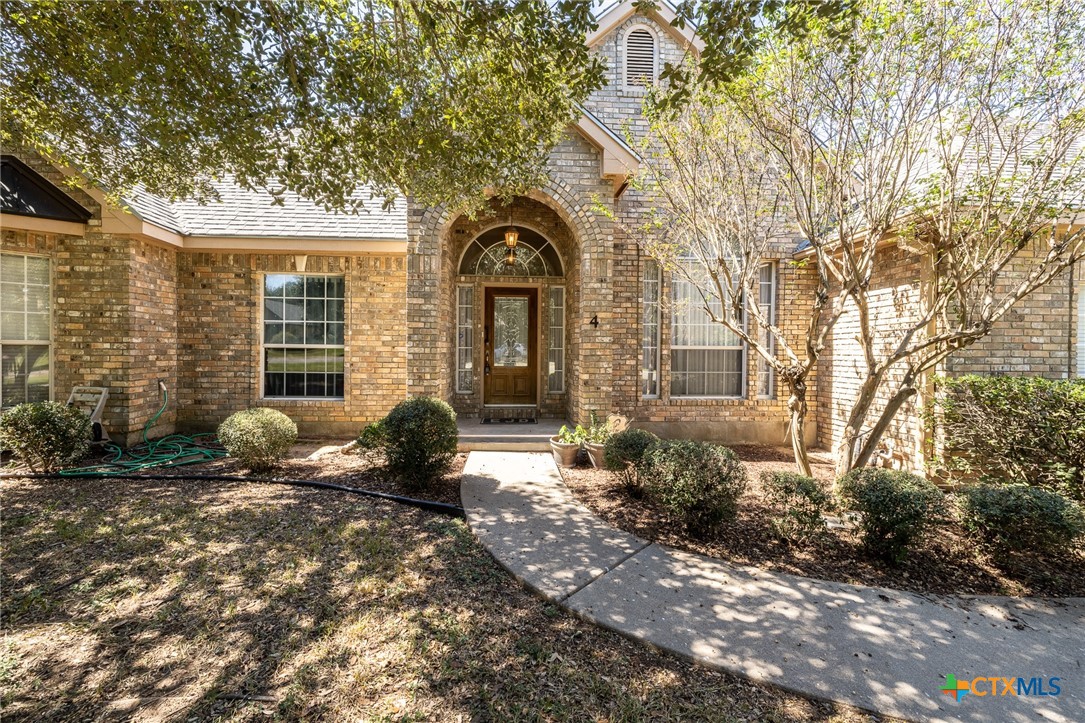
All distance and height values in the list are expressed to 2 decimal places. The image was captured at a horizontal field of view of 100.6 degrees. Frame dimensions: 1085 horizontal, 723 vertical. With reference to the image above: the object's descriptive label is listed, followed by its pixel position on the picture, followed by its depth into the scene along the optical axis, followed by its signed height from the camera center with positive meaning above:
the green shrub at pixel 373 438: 5.56 -1.05
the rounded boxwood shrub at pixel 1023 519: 3.59 -1.30
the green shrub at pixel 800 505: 4.07 -1.37
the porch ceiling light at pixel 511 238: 7.78 +2.06
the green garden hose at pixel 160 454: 5.95 -1.51
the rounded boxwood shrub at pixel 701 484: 4.21 -1.20
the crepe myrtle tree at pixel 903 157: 4.22 +2.22
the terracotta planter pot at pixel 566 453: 6.64 -1.42
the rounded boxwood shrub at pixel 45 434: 5.55 -1.01
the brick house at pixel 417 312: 6.79 +0.76
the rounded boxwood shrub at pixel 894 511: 3.76 -1.29
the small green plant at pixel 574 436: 6.70 -1.18
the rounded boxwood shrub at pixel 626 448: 5.41 -1.11
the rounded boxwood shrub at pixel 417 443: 5.30 -1.03
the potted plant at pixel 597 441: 6.46 -1.23
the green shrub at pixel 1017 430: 4.94 -0.84
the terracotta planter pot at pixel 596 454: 6.44 -1.40
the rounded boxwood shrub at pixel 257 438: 5.82 -1.08
